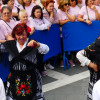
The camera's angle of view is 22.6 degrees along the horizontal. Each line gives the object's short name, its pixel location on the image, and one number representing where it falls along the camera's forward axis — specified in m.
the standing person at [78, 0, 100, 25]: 6.52
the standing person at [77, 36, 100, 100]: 3.14
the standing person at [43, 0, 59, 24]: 6.27
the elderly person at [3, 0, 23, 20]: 6.16
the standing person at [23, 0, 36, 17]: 6.63
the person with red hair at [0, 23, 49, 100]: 3.43
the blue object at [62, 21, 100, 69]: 6.52
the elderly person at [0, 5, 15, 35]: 4.92
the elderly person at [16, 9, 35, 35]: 5.41
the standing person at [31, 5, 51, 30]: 5.77
